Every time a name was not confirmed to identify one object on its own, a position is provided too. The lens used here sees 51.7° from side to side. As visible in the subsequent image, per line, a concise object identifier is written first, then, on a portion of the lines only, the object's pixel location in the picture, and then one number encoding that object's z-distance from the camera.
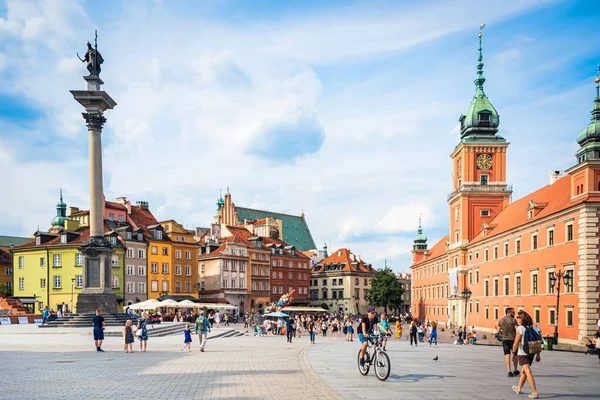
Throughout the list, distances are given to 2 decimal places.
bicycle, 15.18
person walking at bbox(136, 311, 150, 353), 25.19
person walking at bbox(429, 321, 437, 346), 36.03
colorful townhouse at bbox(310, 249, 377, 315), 116.19
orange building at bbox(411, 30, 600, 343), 40.28
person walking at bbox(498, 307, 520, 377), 16.42
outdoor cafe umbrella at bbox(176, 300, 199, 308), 54.05
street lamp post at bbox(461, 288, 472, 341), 50.73
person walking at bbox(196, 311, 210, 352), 25.66
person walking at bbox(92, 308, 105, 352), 24.52
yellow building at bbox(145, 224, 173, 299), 80.30
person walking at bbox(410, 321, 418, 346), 35.97
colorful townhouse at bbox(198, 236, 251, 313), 90.94
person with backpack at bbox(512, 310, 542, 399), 13.15
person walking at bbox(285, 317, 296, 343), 37.96
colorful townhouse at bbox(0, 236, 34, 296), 84.89
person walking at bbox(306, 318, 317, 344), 37.00
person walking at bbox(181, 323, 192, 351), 25.58
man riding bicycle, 16.00
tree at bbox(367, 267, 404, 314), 100.50
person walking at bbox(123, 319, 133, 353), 23.78
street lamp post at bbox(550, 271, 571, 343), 37.69
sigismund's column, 37.81
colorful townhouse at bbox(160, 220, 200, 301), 83.75
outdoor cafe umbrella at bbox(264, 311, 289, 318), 50.94
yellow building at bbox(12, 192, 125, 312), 70.81
